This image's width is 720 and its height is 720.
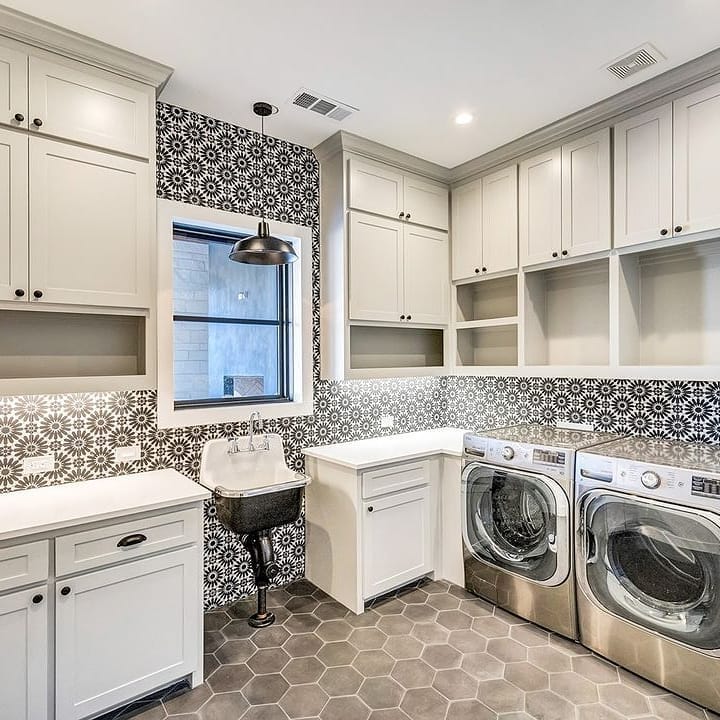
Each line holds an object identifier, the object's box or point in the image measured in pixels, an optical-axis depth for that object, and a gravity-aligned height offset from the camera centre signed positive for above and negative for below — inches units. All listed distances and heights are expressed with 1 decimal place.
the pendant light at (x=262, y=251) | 94.3 +21.3
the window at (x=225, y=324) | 106.4 +8.7
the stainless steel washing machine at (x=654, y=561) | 79.8 -37.0
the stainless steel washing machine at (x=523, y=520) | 99.9 -36.7
